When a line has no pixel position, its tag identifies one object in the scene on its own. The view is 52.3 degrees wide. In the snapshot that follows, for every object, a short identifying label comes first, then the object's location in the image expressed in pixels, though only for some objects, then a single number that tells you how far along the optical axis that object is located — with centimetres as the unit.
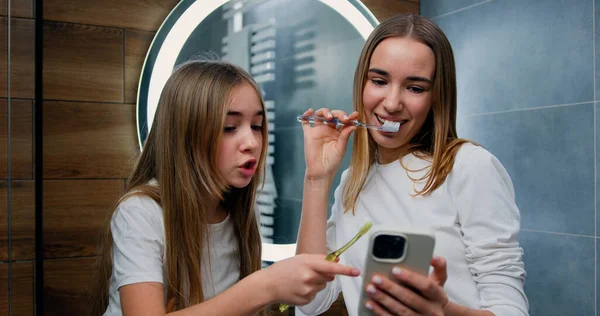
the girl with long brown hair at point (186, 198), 80
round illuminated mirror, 138
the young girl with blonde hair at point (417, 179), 83
